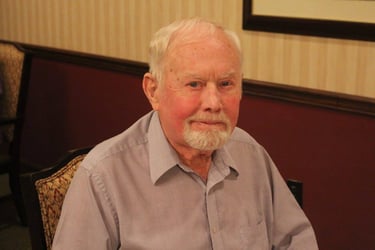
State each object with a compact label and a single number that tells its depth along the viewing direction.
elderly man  1.64
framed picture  2.27
